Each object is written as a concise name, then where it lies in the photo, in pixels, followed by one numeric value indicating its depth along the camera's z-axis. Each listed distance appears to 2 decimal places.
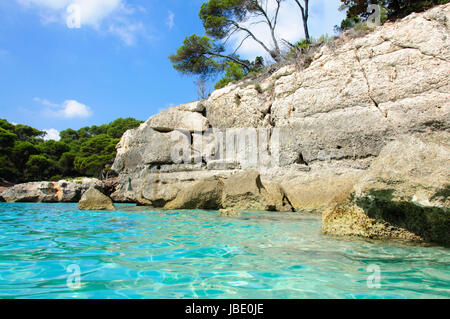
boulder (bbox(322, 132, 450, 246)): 3.01
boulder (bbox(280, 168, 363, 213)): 7.30
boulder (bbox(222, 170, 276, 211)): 7.40
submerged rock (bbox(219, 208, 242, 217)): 6.17
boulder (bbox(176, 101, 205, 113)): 12.63
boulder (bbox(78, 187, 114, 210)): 8.53
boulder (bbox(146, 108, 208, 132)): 12.22
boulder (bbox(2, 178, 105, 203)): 15.05
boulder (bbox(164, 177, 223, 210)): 8.33
